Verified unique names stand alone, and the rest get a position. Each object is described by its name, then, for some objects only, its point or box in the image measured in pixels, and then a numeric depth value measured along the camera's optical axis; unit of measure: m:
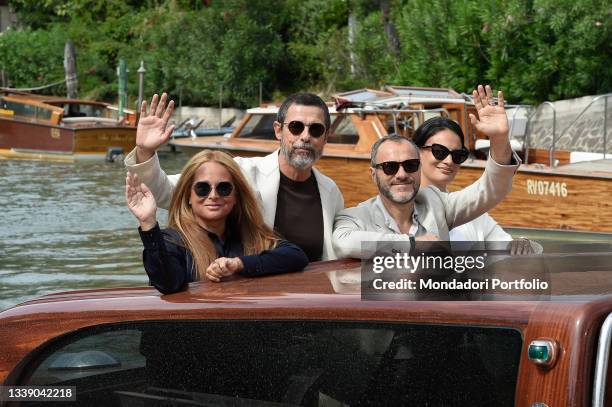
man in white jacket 4.14
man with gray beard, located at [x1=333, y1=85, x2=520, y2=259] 3.79
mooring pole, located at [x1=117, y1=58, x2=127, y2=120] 32.03
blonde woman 3.23
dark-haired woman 4.58
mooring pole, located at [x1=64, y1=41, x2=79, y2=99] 36.53
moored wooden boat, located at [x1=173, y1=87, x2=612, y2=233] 13.10
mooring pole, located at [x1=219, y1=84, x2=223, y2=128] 32.08
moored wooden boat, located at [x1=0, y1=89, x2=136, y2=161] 27.98
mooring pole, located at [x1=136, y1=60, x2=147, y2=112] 29.56
